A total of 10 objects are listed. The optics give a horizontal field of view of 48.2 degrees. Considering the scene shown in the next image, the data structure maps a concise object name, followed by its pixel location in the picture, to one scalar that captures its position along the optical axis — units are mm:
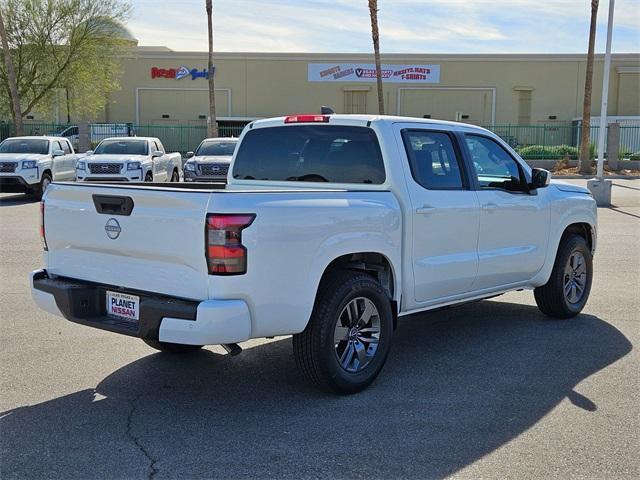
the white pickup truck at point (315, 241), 4266
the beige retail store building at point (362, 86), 46188
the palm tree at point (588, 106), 30498
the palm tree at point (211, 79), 35406
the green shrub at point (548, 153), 35594
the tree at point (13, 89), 30203
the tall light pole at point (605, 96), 20516
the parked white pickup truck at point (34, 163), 18562
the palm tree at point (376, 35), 32156
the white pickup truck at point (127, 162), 18672
